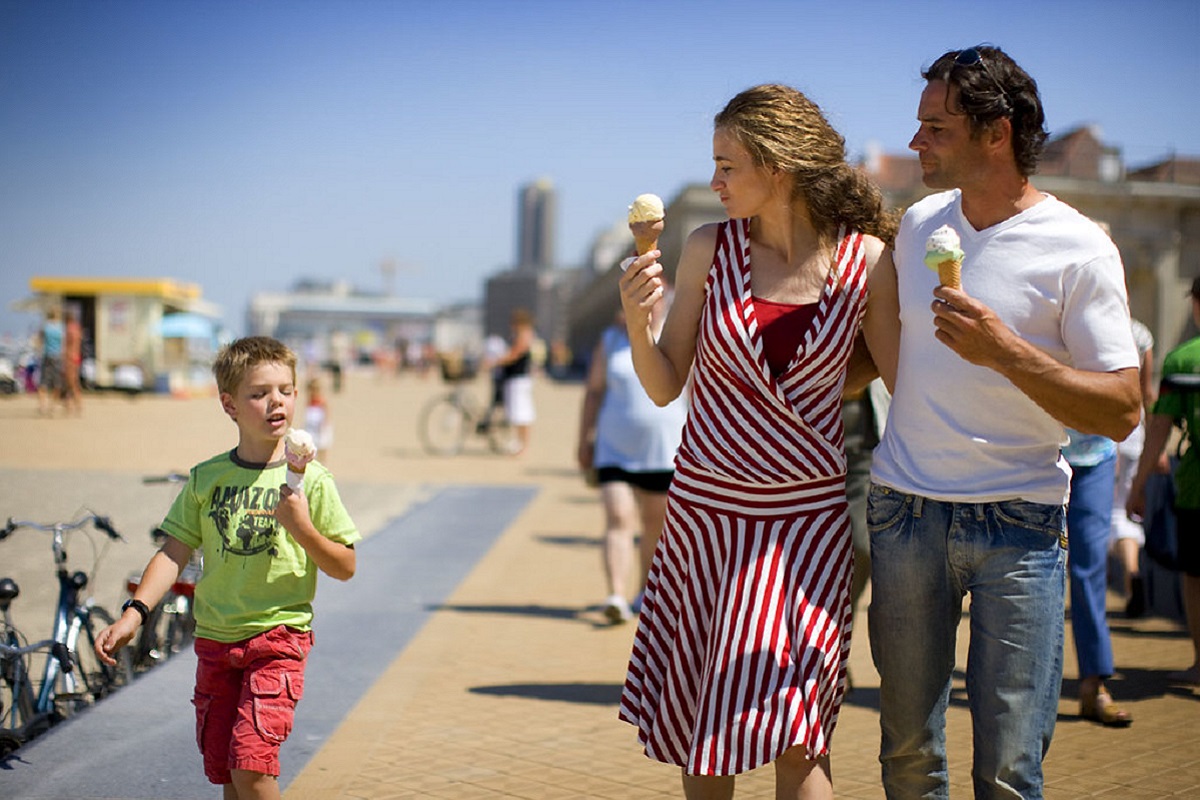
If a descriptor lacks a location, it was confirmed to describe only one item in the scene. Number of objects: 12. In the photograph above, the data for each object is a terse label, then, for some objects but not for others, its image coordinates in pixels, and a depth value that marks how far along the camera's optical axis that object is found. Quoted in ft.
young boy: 10.02
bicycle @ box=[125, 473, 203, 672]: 17.40
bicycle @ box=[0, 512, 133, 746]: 14.29
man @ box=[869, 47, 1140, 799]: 8.56
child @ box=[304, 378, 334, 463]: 50.78
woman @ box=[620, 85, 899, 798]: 8.95
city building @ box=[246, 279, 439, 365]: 135.85
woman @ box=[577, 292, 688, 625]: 21.85
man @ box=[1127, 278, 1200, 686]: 18.03
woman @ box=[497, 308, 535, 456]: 55.93
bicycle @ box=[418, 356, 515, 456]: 61.77
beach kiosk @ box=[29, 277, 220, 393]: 105.91
